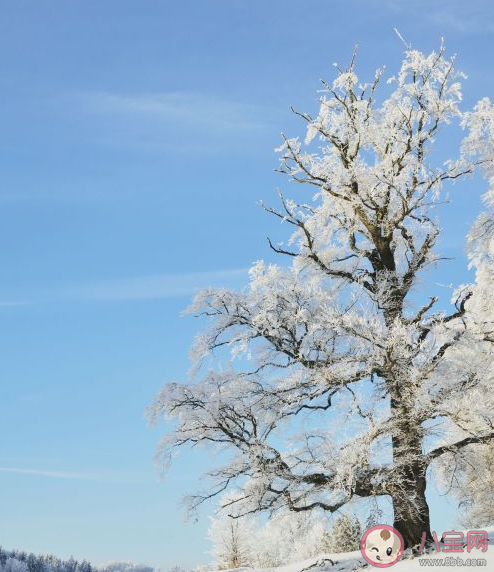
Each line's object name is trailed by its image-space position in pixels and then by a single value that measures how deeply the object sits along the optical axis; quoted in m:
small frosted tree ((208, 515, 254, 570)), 41.69
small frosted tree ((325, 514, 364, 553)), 34.94
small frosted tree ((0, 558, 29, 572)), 126.96
